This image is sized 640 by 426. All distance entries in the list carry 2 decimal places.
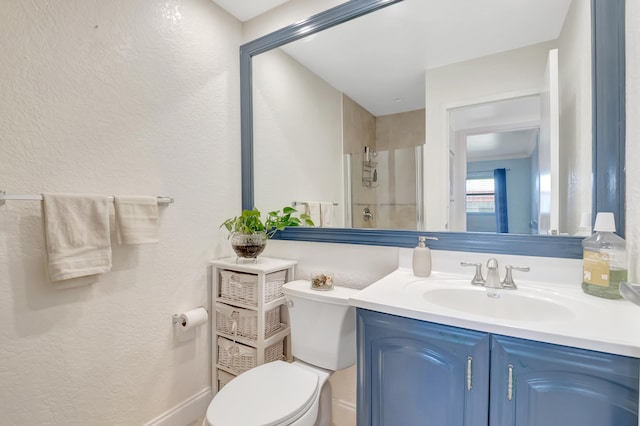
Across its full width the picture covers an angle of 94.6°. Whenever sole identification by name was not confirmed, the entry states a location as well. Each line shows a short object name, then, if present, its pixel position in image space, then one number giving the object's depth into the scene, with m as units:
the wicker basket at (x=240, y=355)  1.57
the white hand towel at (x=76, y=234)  1.07
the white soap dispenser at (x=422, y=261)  1.28
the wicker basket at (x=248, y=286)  1.57
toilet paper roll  1.53
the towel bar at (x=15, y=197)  1.00
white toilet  1.04
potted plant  1.65
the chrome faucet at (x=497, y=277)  1.11
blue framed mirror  1.01
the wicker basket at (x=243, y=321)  1.57
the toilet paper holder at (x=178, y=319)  1.54
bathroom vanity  0.70
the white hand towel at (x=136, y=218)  1.27
